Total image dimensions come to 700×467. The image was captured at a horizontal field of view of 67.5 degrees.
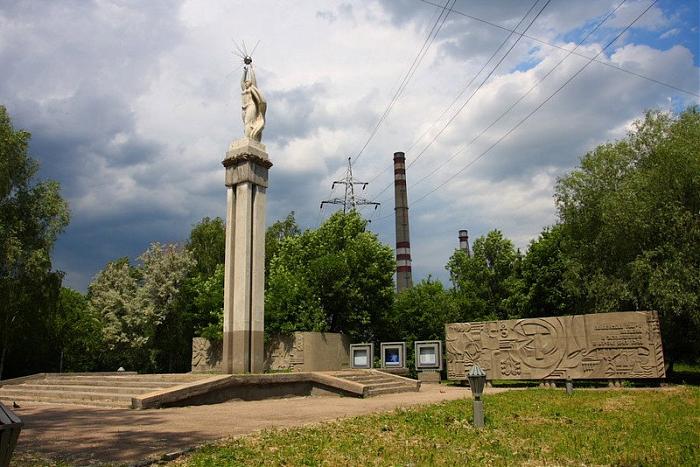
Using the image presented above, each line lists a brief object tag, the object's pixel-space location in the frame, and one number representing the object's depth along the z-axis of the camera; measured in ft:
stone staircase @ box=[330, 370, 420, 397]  57.32
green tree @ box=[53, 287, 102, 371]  109.19
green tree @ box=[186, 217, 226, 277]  129.18
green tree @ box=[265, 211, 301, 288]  144.46
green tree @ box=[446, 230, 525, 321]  104.88
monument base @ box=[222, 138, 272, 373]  58.08
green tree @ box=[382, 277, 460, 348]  103.40
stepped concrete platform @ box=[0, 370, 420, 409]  42.16
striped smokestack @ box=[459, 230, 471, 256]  177.68
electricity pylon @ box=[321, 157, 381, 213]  167.43
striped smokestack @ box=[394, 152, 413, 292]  143.33
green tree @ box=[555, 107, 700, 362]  61.72
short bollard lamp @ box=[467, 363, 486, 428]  28.81
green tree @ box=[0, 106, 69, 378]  74.95
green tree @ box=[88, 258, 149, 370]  104.58
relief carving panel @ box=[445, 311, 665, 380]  59.00
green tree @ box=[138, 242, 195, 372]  107.86
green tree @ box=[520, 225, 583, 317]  97.04
